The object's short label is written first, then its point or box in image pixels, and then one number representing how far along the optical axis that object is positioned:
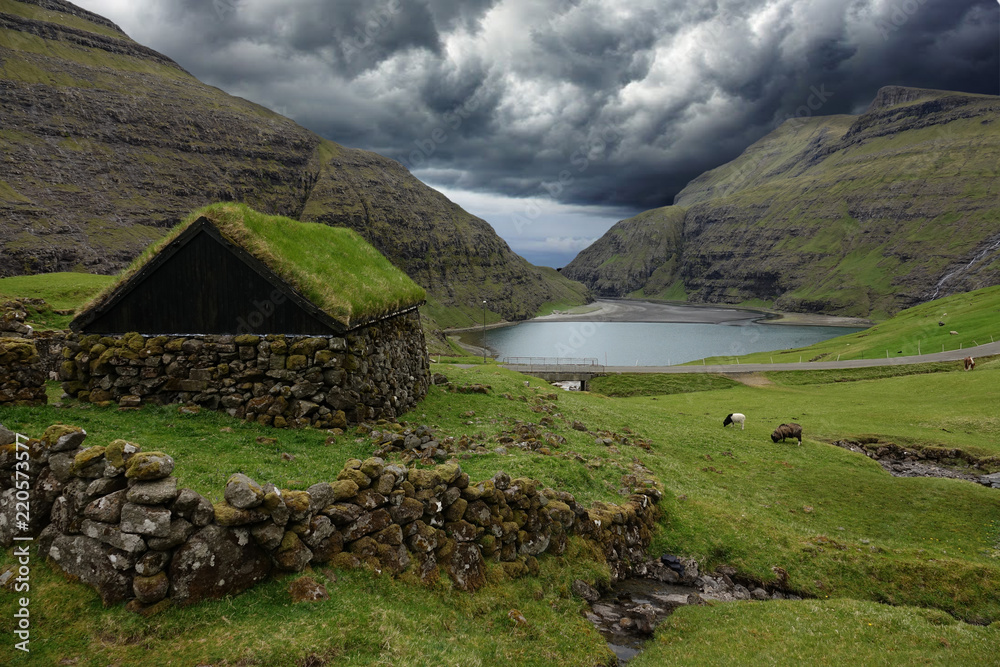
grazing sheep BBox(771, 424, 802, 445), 33.25
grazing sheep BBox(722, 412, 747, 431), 37.76
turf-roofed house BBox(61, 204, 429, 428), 18.80
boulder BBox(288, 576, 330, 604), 9.16
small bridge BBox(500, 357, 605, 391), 72.12
